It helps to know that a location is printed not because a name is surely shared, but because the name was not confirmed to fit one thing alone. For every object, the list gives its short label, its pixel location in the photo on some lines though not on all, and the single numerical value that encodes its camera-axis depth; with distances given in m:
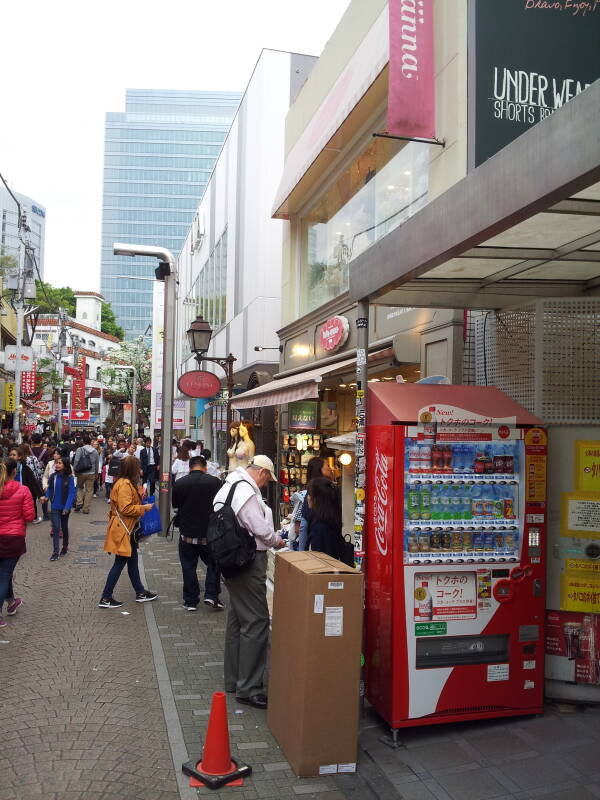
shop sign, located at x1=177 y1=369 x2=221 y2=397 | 14.40
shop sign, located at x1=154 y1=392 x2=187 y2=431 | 17.67
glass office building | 147.25
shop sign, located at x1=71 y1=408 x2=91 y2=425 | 35.41
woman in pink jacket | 7.12
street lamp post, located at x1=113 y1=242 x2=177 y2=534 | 14.26
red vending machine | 4.80
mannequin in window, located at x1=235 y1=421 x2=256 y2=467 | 10.52
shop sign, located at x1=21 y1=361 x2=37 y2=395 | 32.09
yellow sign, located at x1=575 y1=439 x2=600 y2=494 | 5.26
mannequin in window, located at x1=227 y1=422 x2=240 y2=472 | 11.05
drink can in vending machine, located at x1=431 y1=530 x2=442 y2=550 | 4.91
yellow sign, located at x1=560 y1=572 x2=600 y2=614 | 5.22
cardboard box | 4.26
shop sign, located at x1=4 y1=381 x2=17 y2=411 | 28.95
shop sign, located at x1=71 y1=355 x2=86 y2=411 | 37.75
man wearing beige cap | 5.45
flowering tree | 61.63
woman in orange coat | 8.00
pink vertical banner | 8.04
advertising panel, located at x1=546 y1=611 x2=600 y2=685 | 5.21
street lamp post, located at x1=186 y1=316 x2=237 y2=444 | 13.98
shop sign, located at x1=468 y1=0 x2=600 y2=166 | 7.55
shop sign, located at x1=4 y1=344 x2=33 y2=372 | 29.42
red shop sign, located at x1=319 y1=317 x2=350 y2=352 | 11.47
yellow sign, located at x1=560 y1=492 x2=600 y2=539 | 5.24
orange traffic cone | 4.16
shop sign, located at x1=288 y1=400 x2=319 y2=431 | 14.55
